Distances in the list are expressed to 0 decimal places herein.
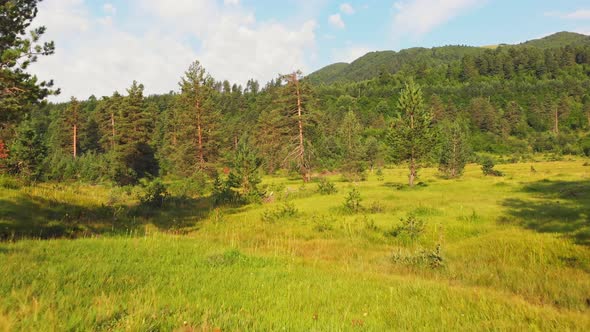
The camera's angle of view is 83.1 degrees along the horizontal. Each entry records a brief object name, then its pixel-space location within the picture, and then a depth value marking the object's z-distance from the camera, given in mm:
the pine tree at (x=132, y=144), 39000
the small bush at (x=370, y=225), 14695
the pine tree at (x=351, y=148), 43812
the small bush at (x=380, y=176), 44794
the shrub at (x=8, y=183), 15188
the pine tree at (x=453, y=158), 45125
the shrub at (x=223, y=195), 24555
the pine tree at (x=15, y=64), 10203
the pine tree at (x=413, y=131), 32750
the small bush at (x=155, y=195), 21078
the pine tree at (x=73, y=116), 64875
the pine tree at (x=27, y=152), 29422
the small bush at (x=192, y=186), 31597
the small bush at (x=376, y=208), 19161
